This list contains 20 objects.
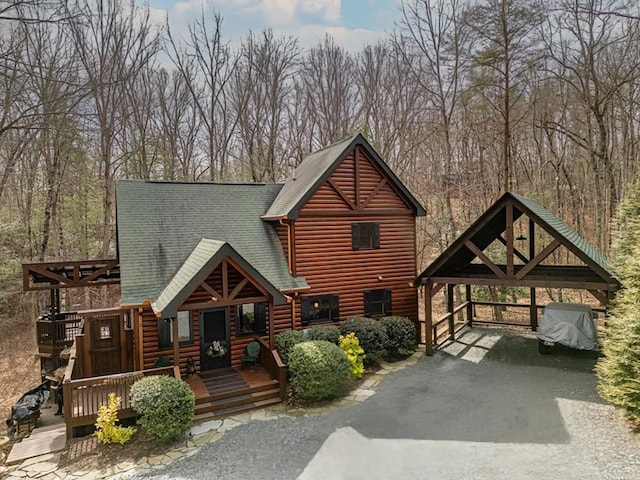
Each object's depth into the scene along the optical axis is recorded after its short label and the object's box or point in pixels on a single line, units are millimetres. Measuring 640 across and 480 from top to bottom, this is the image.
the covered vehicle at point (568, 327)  12094
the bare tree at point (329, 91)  26047
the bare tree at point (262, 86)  25422
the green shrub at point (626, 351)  7668
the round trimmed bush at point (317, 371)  10086
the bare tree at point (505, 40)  15805
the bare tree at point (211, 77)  25094
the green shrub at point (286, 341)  11531
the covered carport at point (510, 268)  10695
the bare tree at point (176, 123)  25234
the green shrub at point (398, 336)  13367
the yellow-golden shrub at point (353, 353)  11711
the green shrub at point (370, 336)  12789
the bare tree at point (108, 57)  18906
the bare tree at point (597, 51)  16019
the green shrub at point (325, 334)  12383
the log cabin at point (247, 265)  10891
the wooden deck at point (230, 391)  9852
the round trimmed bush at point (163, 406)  8453
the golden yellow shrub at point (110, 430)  8609
